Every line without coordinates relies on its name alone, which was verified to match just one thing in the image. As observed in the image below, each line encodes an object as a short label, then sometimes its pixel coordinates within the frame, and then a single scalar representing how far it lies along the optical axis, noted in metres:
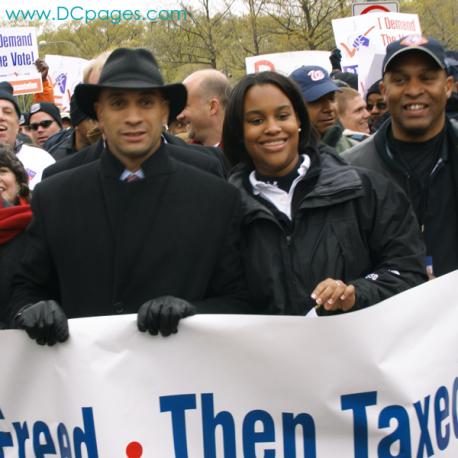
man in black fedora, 5.55
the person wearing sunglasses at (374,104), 13.79
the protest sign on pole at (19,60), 19.10
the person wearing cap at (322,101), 10.17
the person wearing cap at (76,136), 10.17
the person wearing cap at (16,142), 11.02
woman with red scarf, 6.02
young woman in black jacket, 5.65
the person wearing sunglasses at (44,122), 16.47
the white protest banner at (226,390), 5.32
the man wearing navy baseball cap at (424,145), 6.60
